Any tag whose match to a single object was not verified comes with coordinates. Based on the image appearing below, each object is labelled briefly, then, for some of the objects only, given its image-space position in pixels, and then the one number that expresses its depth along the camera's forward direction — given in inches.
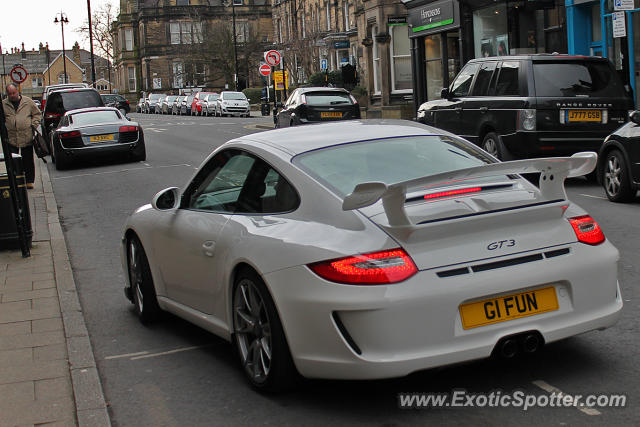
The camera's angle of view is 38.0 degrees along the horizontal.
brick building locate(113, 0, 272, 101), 3764.8
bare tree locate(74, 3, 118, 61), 4928.6
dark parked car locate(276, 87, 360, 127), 1115.9
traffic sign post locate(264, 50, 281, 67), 1489.9
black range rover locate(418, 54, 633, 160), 557.3
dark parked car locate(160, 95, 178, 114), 2977.4
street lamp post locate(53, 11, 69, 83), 3759.8
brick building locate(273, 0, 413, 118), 1632.6
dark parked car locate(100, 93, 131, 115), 2260.0
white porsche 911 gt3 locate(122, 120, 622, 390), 169.3
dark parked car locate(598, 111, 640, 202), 455.5
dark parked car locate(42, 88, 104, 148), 1111.0
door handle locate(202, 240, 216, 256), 214.2
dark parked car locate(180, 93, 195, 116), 2680.6
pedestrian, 650.2
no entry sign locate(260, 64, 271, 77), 1659.7
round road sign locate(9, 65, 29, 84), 1317.7
